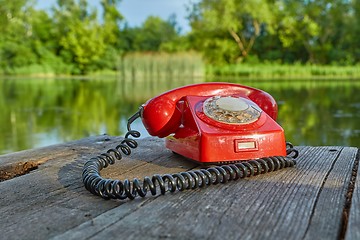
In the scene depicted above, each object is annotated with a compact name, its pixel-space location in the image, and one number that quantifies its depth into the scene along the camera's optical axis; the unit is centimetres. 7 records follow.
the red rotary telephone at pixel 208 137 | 86
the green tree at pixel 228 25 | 2630
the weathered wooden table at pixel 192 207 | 62
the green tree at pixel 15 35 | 2664
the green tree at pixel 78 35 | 2955
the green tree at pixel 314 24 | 2623
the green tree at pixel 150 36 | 3219
